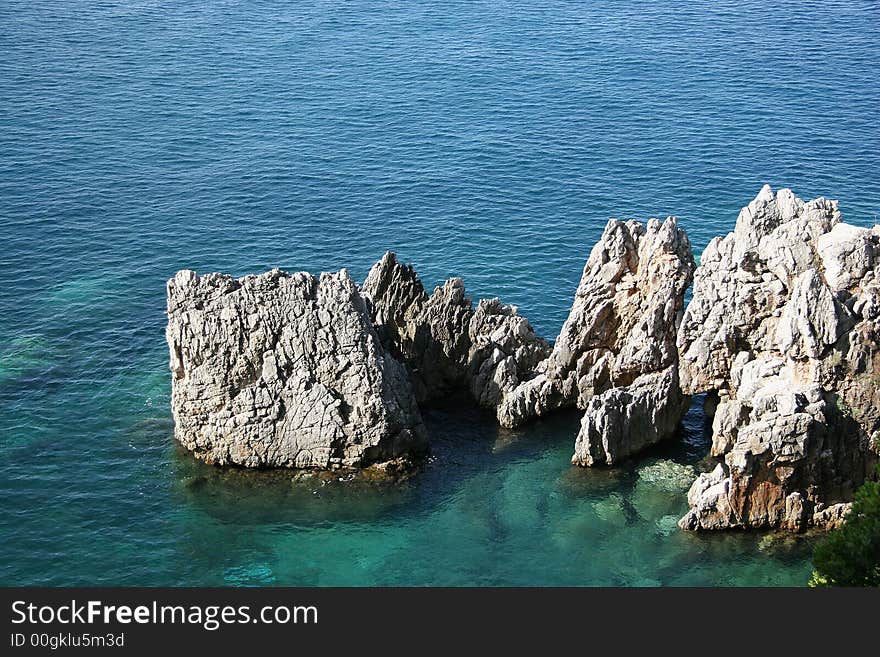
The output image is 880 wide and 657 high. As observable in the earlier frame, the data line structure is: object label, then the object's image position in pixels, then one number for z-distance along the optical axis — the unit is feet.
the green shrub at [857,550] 173.58
